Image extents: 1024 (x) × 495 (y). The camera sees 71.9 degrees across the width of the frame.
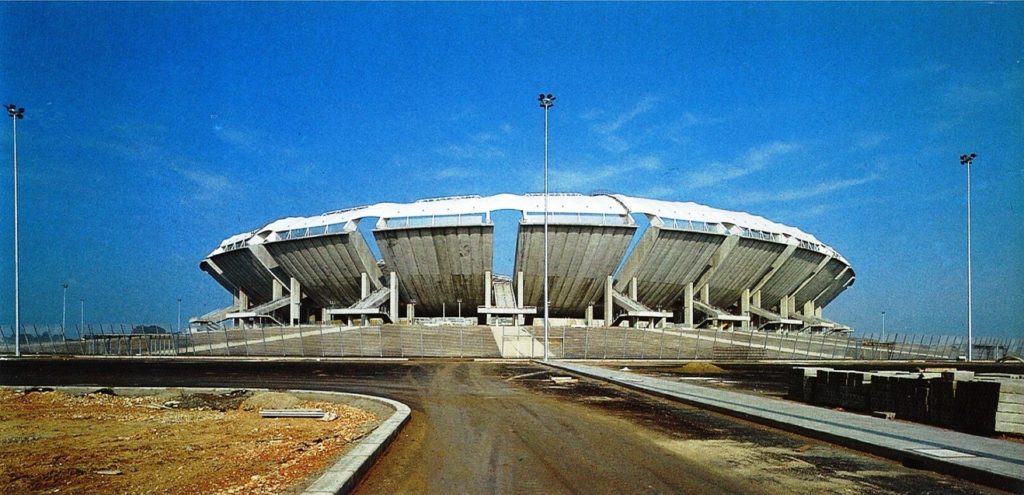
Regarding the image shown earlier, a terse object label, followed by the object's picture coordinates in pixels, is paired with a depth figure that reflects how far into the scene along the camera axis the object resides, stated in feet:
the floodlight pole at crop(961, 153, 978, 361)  145.23
